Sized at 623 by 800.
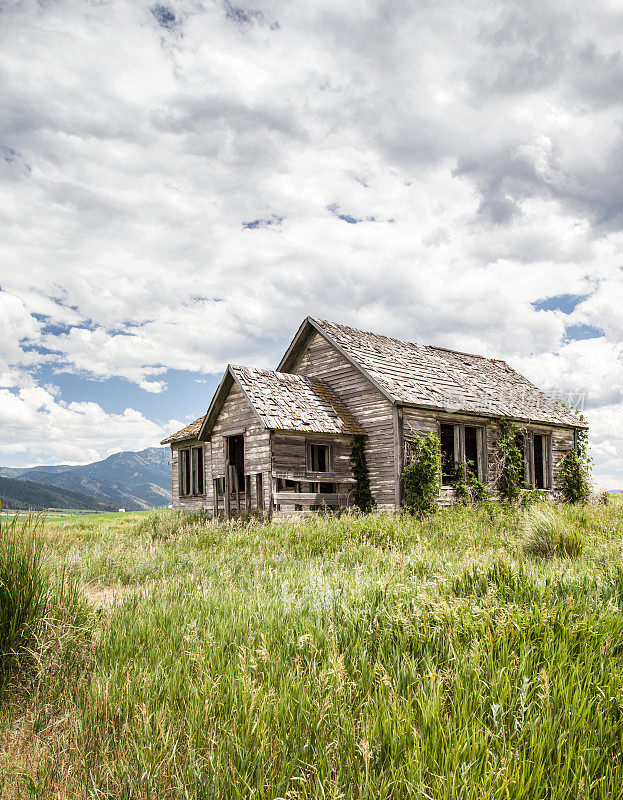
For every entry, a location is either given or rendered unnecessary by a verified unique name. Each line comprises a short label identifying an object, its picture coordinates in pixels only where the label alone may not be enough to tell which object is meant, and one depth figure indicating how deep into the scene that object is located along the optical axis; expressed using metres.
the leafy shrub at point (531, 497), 21.71
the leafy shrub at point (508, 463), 21.91
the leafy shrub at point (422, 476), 18.19
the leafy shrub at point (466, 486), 20.12
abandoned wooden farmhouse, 18.17
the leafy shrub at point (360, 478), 19.27
